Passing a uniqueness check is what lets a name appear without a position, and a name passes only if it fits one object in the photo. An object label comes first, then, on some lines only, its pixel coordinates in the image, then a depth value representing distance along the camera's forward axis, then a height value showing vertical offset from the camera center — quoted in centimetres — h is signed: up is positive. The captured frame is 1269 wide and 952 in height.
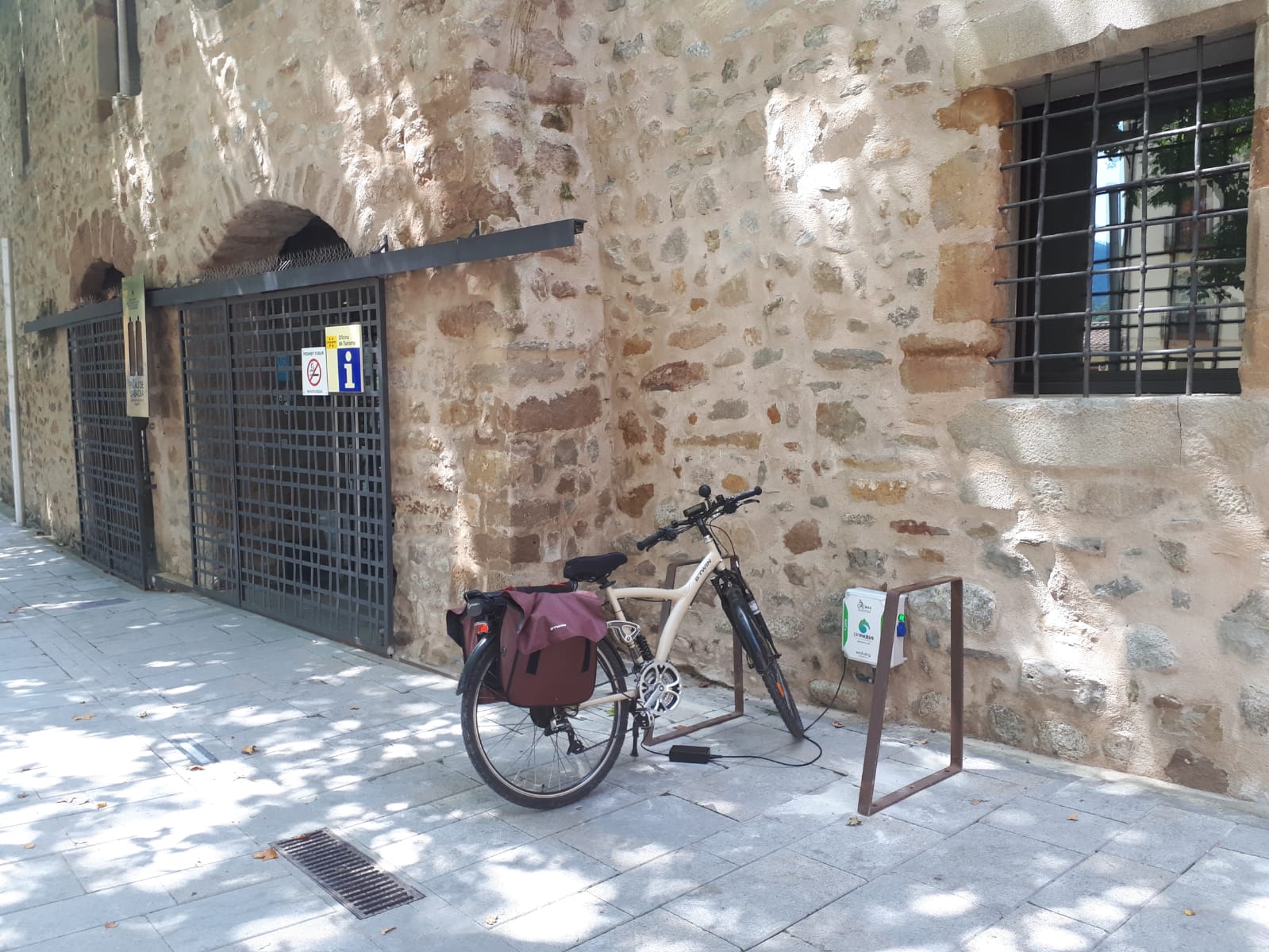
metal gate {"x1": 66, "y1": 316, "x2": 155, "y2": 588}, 831 -49
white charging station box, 404 -94
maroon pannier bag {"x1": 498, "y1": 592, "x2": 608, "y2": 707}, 339 -85
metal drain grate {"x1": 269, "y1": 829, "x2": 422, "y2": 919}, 293 -145
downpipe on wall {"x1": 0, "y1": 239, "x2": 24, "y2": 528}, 1116 +56
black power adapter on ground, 390 -139
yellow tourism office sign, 577 +24
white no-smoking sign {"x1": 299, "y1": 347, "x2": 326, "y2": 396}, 595 +19
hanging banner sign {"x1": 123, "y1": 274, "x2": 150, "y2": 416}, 781 +44
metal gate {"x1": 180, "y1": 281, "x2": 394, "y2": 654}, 581 -43
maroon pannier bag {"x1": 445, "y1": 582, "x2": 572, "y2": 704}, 348 -77
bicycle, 351 -110
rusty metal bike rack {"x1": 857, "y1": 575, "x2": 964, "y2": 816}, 330 -108
